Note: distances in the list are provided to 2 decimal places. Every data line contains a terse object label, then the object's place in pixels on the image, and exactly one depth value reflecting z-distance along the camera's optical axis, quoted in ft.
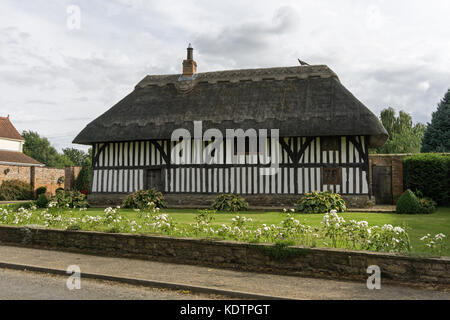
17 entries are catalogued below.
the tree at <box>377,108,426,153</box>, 118.62
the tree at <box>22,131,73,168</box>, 210.79
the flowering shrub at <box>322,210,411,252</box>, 22.07
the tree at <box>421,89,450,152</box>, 81.15
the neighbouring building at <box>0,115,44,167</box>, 118.48
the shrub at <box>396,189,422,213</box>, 48.21
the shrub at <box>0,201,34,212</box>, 58.65
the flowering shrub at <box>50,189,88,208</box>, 60.04
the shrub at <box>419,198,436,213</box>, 48.84
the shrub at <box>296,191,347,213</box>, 50.19
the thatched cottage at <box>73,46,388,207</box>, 55.47
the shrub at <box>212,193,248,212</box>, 53.78
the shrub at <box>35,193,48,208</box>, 62.18
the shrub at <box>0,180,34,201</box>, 89.56
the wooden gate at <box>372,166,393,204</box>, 62.95
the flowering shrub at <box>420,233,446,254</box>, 21.62
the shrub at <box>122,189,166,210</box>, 58.39
